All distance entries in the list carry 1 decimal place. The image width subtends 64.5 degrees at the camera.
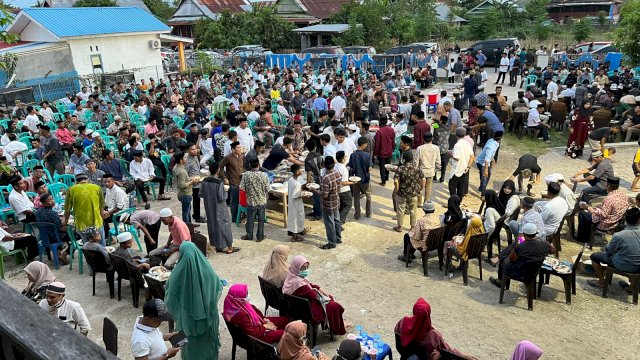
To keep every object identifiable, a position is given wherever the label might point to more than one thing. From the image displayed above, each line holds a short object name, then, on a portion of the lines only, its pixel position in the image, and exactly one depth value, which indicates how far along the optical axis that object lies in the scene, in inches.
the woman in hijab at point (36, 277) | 234.4
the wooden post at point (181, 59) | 1125.4
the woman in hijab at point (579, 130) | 522.3
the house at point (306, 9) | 1770.4
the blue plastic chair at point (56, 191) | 385.7
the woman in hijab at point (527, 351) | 181.5
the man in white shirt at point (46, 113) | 595.8
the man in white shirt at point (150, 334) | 189.5
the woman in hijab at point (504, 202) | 339.9
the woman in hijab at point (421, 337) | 201.3
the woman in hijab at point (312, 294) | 241.0
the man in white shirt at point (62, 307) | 206.7
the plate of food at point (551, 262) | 289.4
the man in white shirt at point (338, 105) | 600.7
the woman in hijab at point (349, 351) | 188.7
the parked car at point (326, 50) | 1176.2
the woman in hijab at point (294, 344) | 189.9
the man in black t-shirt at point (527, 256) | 265.9
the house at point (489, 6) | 1579.8
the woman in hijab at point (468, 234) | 297.5
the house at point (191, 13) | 1893.5
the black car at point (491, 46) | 1100.5
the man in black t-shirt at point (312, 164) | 382.9
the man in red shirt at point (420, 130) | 452.5
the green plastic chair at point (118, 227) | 350.6
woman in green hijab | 210.7
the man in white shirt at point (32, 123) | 555.9
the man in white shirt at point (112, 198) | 341.7
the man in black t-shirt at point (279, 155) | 416.2
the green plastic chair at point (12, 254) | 310.2
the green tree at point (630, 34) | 637.9
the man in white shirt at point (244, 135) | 455.4
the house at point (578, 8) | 1893.5
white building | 900.6
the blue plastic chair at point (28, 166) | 448.1
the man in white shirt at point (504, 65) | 914.1
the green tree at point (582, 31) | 1376.7
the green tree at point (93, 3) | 1556.3
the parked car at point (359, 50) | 1177.7
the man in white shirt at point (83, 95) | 731.1
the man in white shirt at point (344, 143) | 411.8
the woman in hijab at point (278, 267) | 251.6
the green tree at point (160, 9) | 2066.9
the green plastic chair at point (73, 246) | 324.5
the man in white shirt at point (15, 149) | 460.4
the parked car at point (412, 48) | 1136.8
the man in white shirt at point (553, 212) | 323.9
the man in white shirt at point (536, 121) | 592.4
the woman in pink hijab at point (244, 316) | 217.3
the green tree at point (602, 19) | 1603.1
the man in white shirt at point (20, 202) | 338.9
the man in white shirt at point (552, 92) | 665.6
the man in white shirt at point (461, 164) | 400.8
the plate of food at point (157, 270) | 273.0
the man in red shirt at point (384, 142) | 446.6
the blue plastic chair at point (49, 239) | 320.2
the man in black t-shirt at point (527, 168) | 427.8
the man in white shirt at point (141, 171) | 415.5
